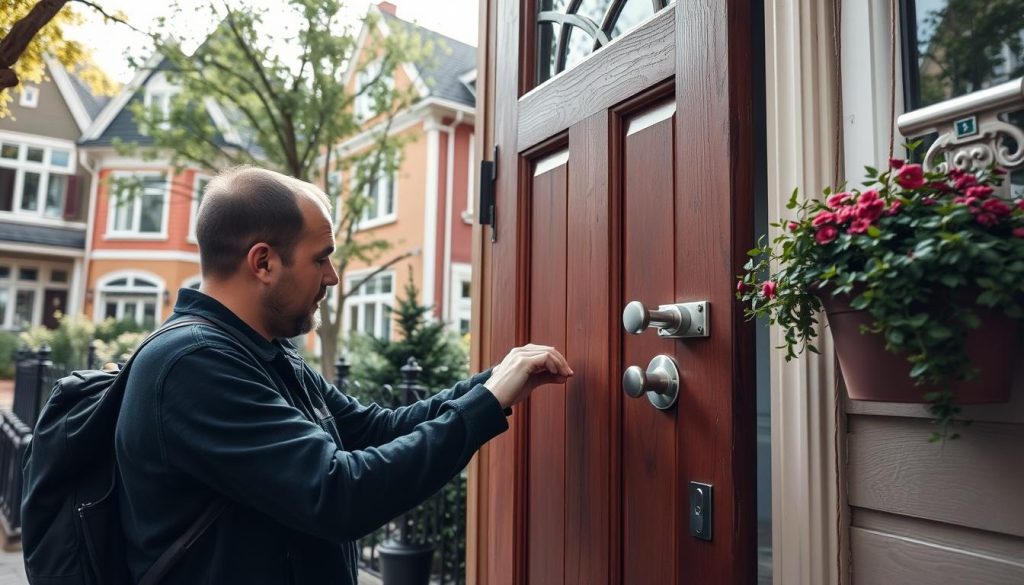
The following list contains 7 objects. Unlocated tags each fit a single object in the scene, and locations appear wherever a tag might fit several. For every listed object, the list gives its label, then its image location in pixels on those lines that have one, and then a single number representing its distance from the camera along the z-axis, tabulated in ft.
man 4.58
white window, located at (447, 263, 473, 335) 47.26
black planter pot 12.00
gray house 62.80
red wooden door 4.61
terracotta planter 3.03
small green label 3.40
